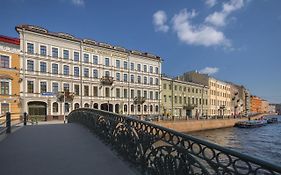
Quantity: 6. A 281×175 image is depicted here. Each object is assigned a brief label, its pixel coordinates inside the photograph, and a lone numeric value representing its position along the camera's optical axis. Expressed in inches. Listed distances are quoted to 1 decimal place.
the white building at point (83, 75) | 949.9
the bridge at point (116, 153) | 97.8
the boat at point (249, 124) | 1470.4
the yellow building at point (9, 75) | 863.0
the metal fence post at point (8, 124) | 292.2
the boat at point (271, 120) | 1995.6
